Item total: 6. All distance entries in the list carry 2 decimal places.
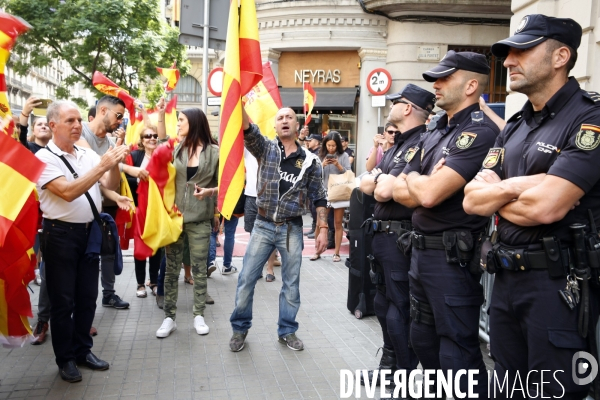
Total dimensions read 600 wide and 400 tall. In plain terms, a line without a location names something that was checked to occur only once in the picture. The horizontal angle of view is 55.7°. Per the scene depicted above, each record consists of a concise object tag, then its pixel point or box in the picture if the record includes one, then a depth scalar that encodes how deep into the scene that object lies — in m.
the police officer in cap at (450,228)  3.38
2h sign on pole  17.30
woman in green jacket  5.78
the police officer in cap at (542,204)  2.58
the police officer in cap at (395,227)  4.18
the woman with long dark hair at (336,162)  9.57
